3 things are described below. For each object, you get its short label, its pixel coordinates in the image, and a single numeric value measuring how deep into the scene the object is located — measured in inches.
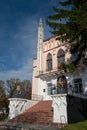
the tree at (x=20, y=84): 1107.6
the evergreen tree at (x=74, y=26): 288.7
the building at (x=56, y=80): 376.7
